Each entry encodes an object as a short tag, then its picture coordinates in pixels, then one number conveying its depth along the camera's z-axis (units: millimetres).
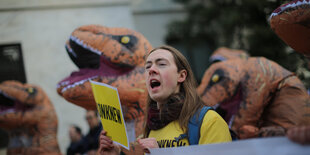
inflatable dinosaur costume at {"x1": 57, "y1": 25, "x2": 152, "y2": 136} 6453
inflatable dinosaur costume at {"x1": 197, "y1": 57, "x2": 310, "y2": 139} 6555
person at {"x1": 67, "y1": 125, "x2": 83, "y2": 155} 10336
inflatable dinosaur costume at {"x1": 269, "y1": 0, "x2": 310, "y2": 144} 4090
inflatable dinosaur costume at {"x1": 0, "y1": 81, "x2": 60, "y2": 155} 8812
